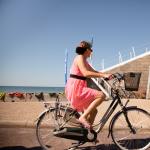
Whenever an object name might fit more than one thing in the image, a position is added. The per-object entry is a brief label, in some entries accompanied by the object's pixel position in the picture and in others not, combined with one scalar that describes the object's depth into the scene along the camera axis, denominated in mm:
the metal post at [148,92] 13507
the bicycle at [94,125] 2844
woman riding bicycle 2807
